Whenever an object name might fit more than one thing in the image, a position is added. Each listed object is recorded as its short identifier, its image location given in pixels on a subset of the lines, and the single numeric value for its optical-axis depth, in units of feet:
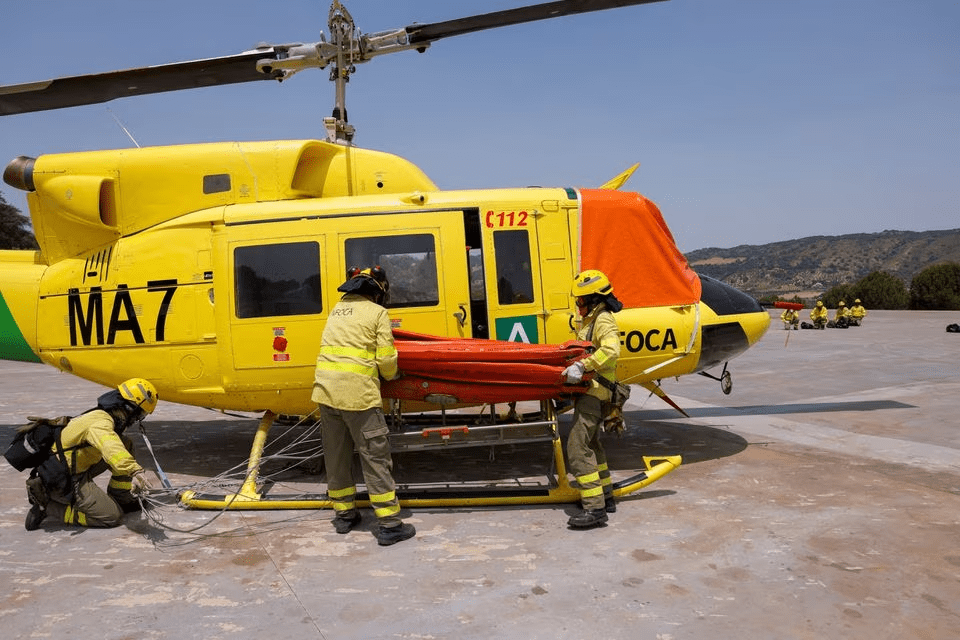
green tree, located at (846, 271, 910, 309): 153.70
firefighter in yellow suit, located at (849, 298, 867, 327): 81.61
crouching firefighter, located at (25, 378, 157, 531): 15.76
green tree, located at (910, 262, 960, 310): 131.23
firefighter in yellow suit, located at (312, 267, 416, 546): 15.51
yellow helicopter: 18.88
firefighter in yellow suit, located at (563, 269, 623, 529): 15.83
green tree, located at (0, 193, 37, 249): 135.13
